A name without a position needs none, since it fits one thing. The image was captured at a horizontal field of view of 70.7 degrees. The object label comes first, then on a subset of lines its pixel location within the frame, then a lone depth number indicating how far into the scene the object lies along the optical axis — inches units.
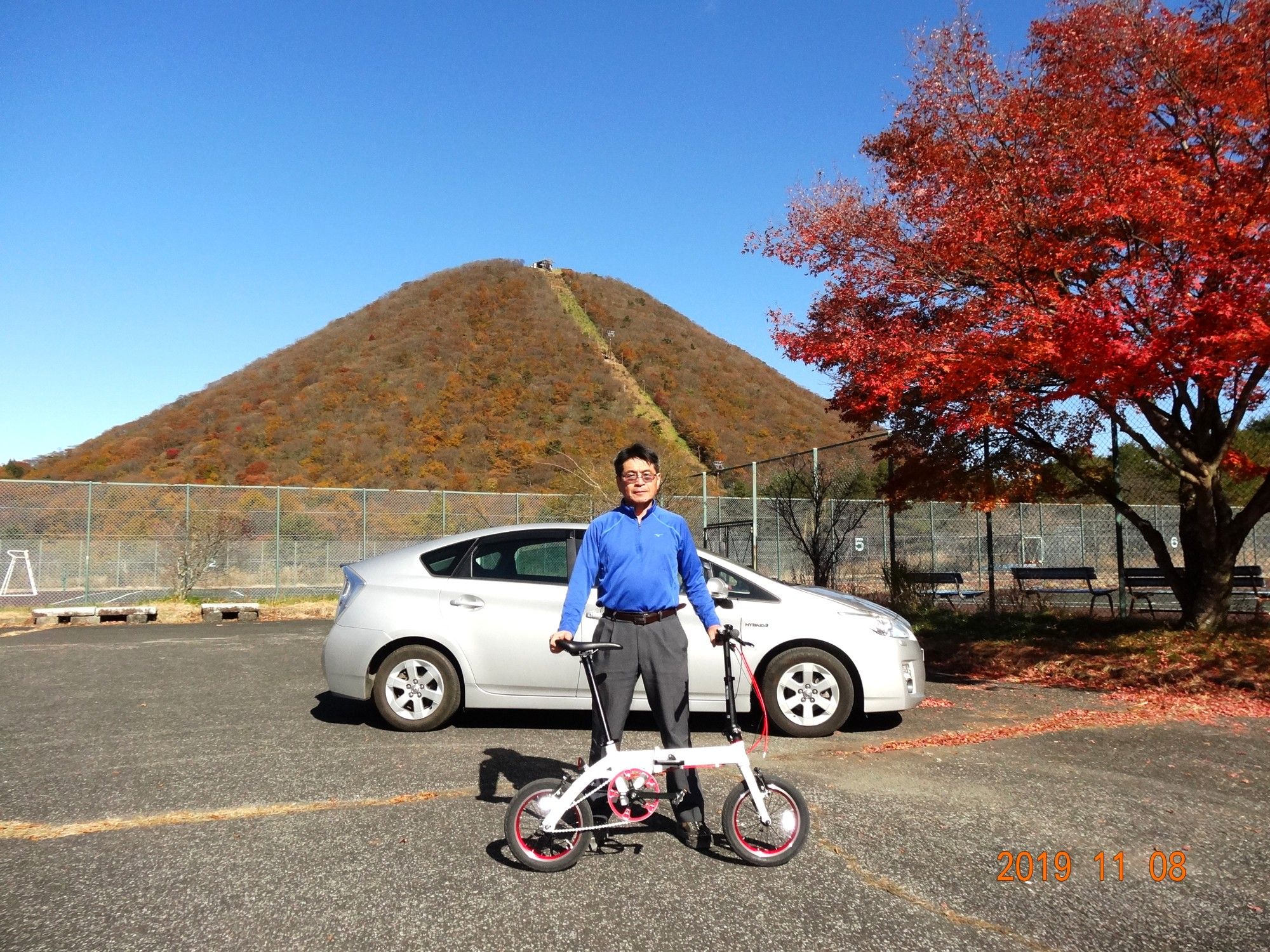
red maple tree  294.8
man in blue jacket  150.9
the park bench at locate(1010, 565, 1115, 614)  539.2
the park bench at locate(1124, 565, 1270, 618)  456.4
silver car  248.2
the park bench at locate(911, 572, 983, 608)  566.6
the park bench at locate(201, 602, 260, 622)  628.7
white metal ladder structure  794.8
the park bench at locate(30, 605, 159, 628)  595.5
